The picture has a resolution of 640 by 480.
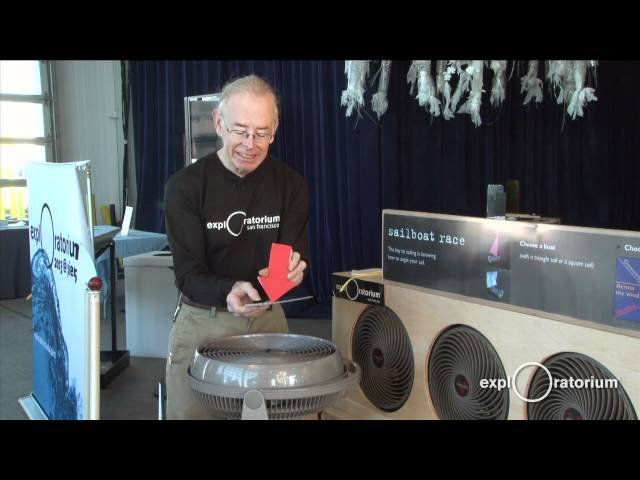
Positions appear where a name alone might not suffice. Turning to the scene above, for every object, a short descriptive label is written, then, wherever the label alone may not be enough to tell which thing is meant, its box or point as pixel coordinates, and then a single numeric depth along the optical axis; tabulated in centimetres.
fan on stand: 144
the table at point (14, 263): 623
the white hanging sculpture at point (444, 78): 441
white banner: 190
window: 835
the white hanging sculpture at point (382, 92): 499
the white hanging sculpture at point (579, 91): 469
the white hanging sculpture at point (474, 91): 437
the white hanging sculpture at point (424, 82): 455
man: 182
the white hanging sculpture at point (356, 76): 469
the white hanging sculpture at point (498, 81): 454
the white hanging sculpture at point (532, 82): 525
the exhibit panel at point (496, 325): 162
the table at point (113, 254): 432
